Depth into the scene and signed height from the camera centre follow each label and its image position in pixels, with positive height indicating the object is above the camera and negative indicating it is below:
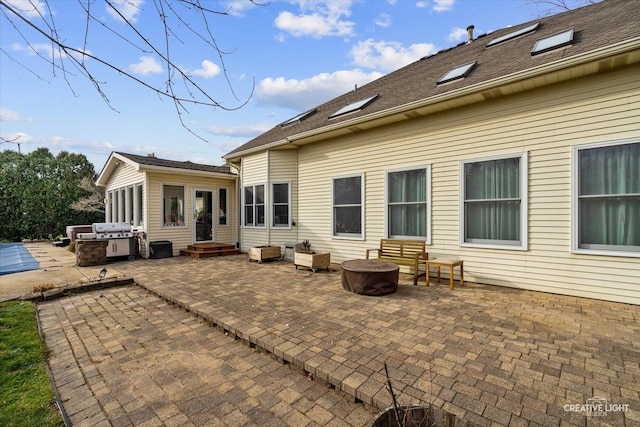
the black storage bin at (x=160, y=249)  9.41 -1.23
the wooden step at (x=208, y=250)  9.59 -1.30
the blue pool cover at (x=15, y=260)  8.04 -1.63
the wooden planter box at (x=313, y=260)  6.94 -1.18
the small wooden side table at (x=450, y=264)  5.11 -0.93
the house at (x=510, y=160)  4.33 +1.04
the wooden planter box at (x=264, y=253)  8.23 -1.19
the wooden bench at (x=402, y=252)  5.79 -0.85
